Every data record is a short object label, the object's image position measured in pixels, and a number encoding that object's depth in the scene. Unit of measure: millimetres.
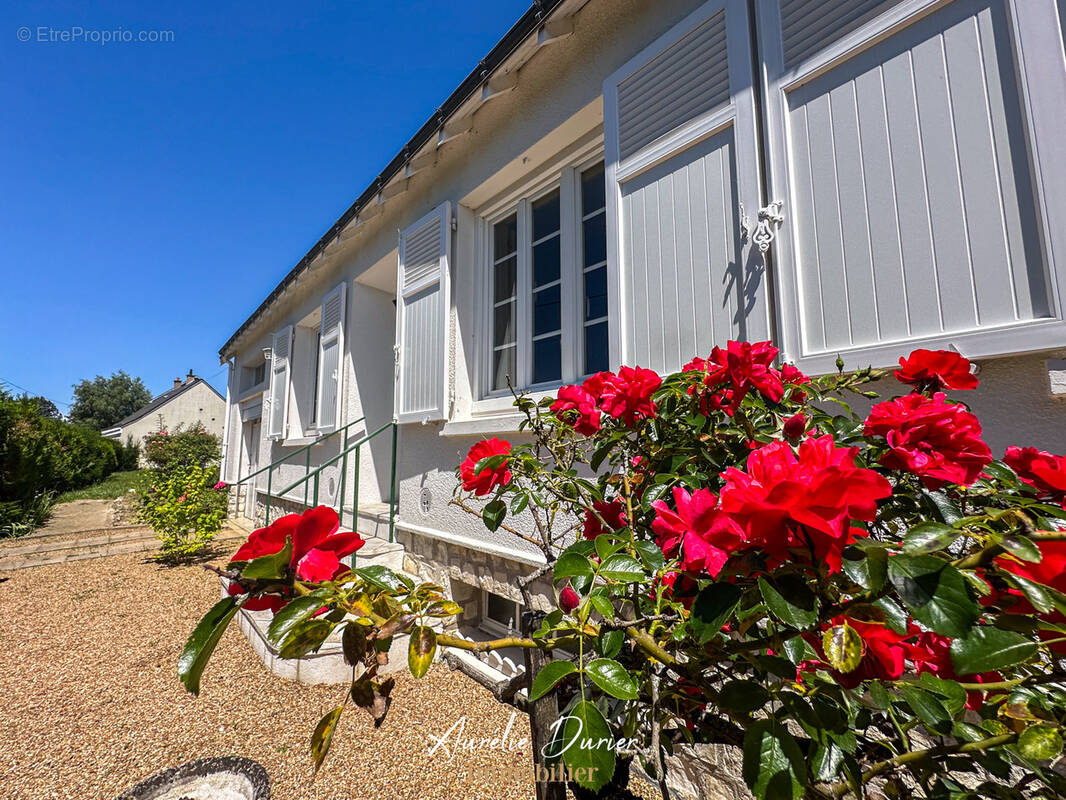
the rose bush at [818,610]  454
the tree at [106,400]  40575
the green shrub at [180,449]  16105
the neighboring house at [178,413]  27562
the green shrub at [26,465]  8477
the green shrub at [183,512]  6309
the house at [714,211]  1391
